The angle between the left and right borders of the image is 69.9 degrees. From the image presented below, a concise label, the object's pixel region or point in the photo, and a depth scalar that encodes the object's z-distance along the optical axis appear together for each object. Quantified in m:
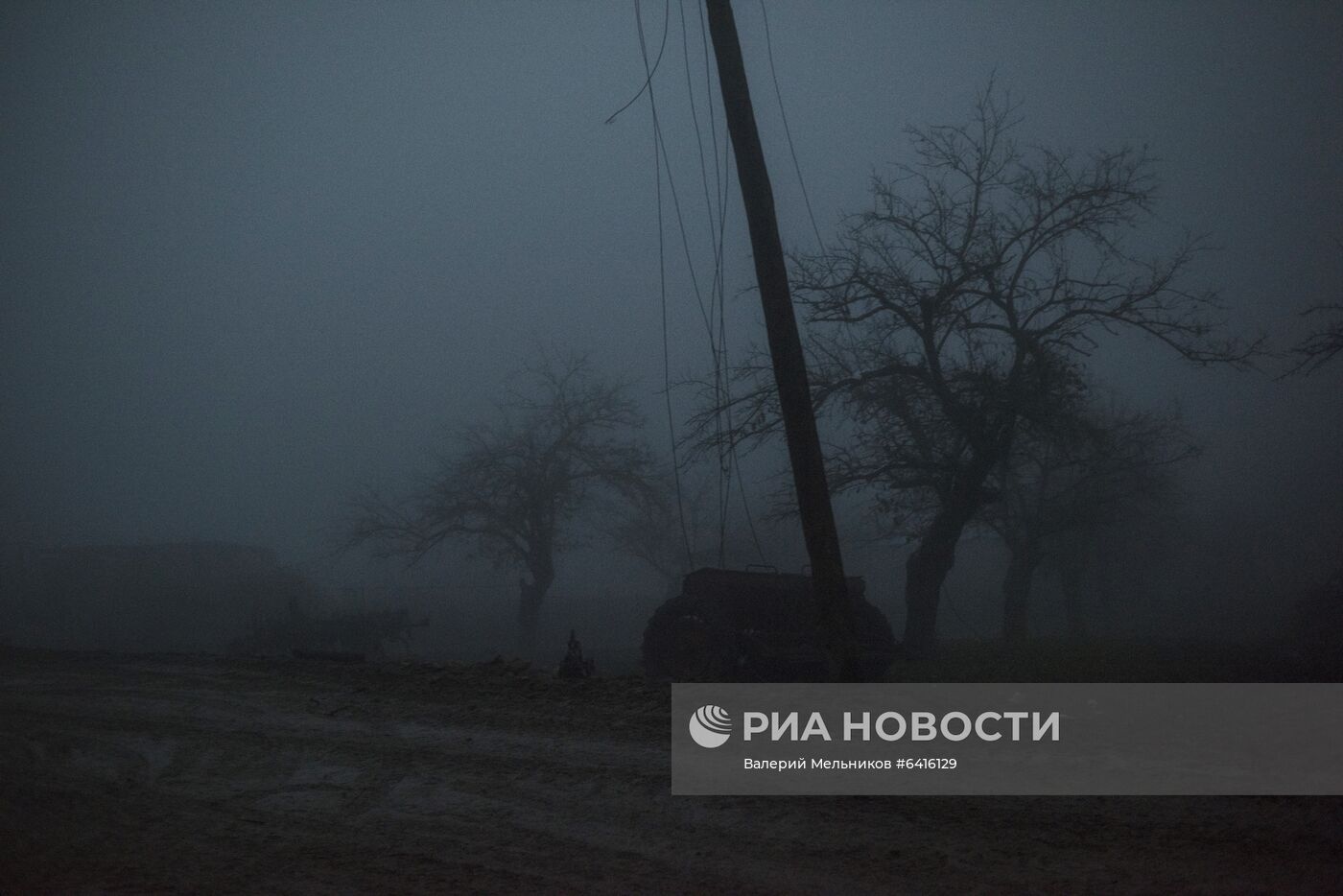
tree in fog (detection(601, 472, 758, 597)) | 35.00
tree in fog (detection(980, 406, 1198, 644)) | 25.08
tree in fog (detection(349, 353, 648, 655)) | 32.59
